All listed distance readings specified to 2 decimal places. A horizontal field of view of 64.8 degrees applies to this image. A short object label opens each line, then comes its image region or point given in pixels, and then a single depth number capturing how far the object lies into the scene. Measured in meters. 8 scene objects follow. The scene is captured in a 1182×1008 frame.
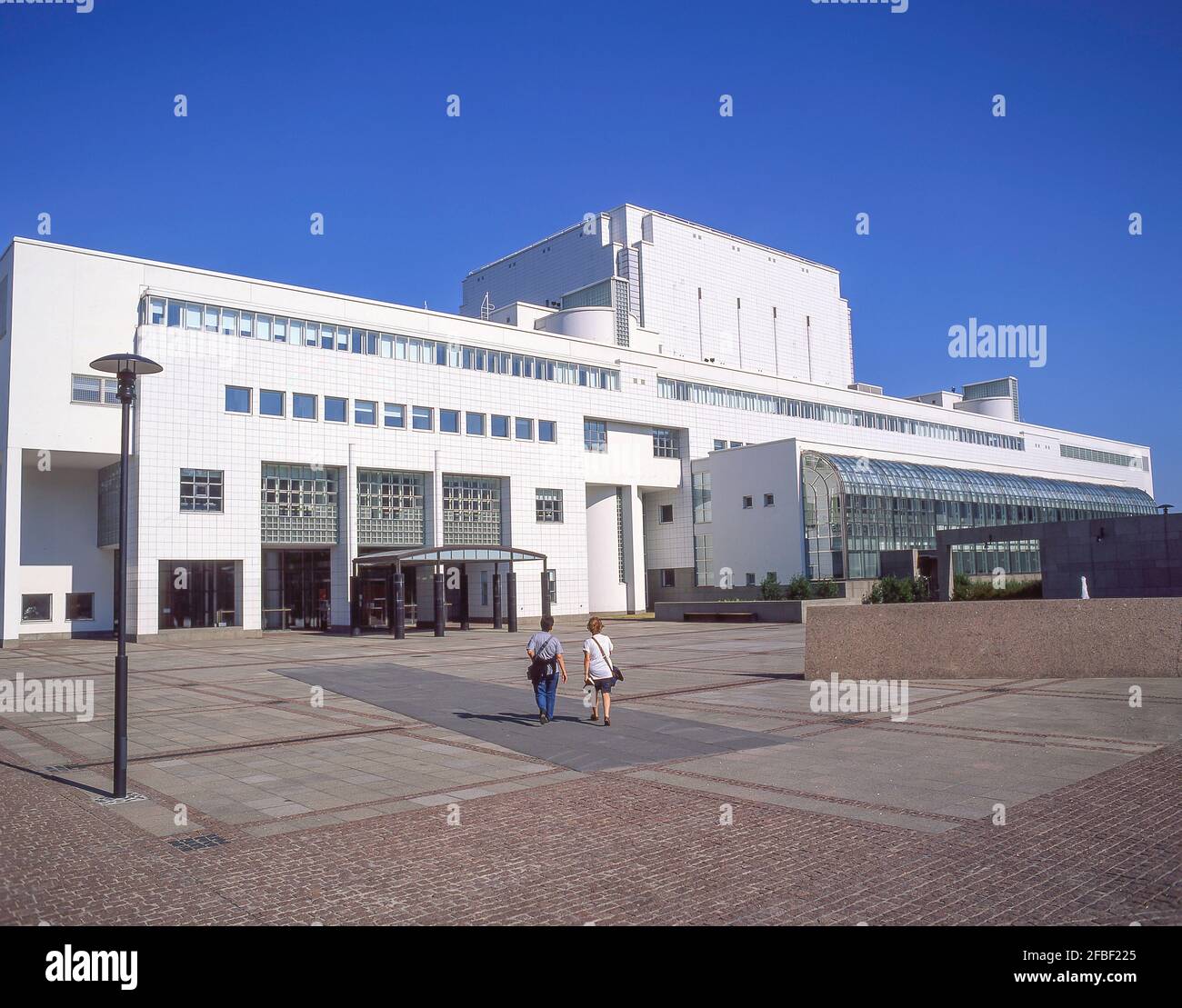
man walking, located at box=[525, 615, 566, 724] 13.42
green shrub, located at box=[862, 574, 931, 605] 39.40
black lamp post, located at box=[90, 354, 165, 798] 9.16
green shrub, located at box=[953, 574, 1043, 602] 35.53
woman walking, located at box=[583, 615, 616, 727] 13.04
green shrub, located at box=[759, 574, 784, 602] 44.59
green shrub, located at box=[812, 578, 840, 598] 43.66
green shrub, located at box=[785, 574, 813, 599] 43.53
